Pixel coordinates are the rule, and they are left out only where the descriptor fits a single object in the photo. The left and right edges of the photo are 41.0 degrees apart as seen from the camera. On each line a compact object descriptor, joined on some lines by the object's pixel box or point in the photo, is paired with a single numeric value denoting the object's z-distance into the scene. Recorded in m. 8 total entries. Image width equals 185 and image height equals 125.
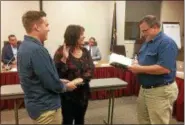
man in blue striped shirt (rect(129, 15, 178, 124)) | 1.80
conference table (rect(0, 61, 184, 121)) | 3.52
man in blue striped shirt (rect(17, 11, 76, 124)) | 1.35
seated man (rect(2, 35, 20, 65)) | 4.09
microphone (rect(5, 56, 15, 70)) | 3.65
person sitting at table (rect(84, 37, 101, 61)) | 4.90
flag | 5.71
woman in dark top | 1.80
